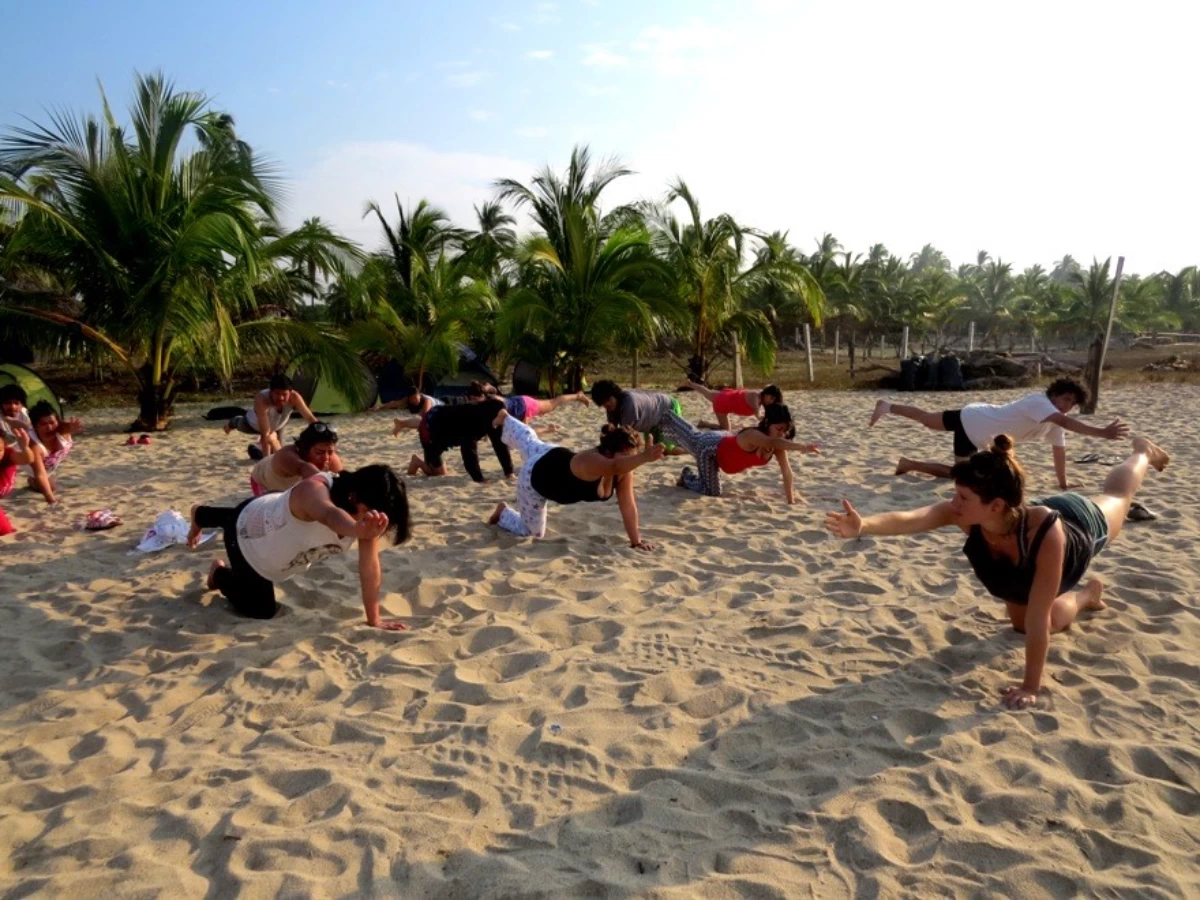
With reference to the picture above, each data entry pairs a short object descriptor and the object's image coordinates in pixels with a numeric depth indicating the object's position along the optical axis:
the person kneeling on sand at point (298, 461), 4.63
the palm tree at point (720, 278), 15.25
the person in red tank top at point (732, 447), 5.77
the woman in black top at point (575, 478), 4.83
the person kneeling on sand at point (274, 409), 7.12
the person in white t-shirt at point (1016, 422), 6.28
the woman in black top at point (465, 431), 7.07
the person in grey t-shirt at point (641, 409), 6.72
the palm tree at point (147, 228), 10.00
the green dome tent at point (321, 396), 14.10
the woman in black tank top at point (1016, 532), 2.93
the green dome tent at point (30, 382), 10.88
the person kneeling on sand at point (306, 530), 3.54
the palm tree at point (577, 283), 13.74
